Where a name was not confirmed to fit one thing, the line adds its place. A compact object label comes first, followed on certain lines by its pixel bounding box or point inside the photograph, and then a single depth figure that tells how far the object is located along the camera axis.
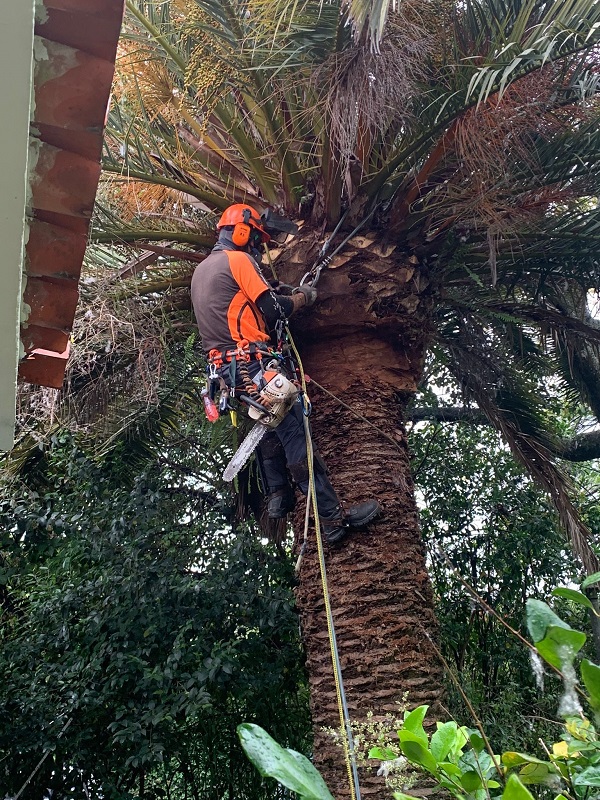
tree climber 4.43
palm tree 3.98
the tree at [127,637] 5.64
